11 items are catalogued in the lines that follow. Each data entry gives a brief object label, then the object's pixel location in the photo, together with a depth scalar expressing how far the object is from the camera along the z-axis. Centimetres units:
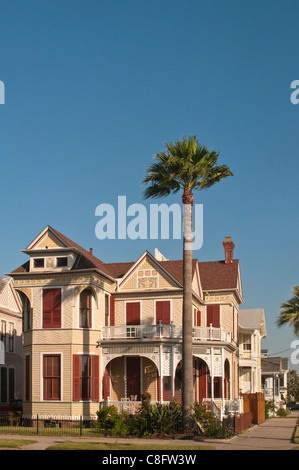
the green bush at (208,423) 2976
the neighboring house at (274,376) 7302
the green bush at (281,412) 6081
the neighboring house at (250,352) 5694
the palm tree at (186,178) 3200
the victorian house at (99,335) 3747
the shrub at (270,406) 5547
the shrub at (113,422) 3025
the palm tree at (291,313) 5081
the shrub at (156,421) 3041
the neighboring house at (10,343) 4934
